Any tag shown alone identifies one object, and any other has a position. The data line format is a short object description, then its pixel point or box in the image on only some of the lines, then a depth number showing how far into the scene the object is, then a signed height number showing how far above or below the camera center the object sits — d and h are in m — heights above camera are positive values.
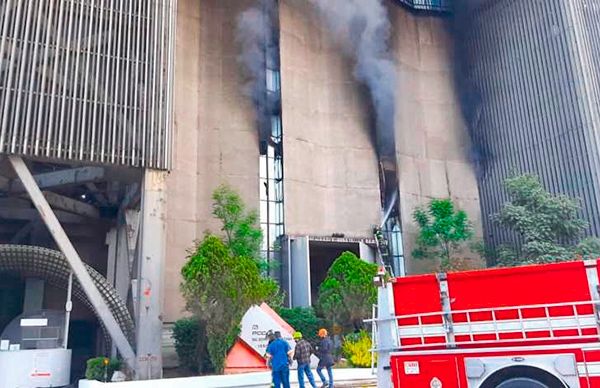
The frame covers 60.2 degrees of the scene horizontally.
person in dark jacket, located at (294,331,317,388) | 10.84 -0.30
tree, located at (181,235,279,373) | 15.27 +1.61
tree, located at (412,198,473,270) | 29.52 +5.89
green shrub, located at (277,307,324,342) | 23.06 +0.99
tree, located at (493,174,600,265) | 25.91 +5.42
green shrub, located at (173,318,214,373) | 16.86 +0.11
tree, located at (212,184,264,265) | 24.82 +5.73
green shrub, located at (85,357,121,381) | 15.91 -0.49
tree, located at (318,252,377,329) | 21.19 +1.93
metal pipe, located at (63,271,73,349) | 16.35 +1.38
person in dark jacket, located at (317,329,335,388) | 11.30 -0.27
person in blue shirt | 10.20 -0.29
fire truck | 6.97 +0.11
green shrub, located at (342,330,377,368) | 17.91 -0.28
